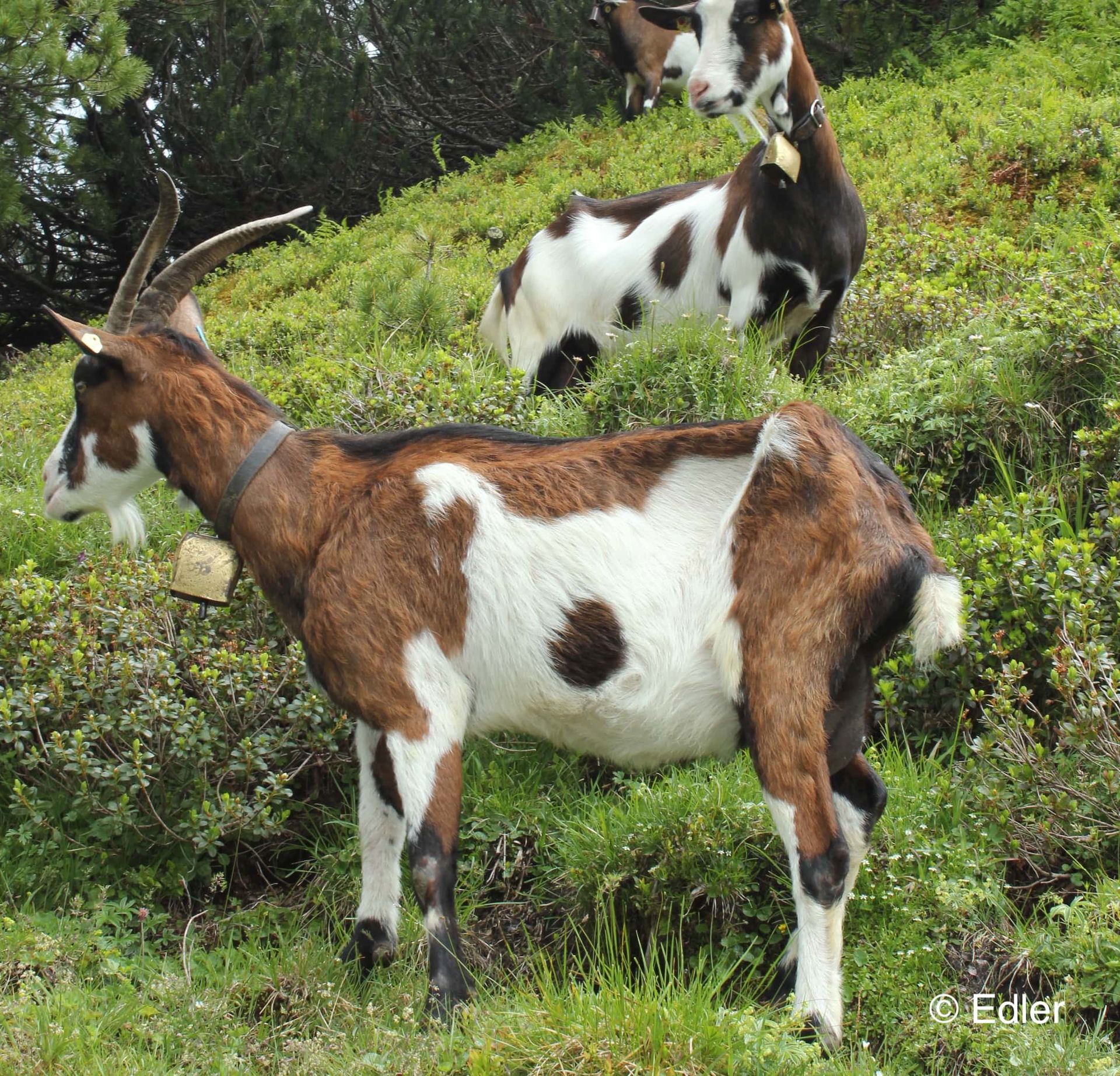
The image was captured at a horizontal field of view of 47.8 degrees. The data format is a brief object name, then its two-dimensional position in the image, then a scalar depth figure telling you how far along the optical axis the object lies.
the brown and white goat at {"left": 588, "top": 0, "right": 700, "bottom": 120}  12.84
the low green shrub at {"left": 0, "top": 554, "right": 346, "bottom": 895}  4.29
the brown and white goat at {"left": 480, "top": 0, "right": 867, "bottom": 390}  6.04
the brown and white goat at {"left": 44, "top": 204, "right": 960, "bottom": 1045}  3.22
